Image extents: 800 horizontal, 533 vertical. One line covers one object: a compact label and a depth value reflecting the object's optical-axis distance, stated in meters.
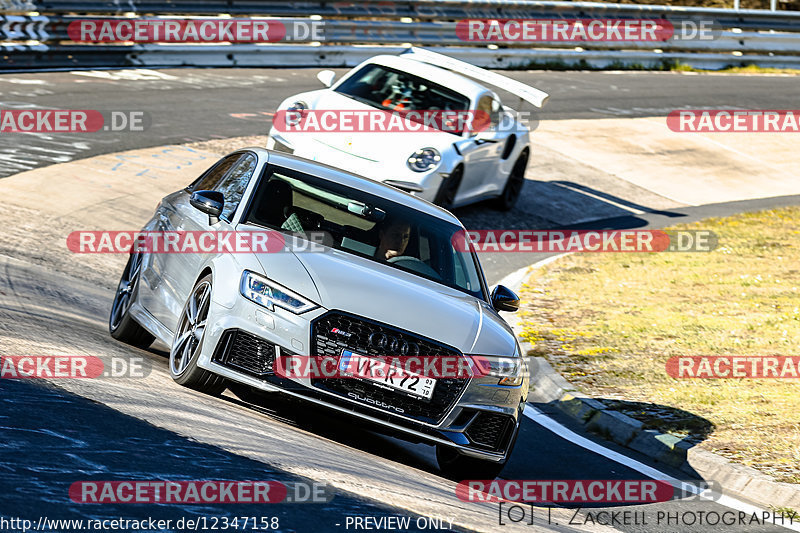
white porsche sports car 26.70
